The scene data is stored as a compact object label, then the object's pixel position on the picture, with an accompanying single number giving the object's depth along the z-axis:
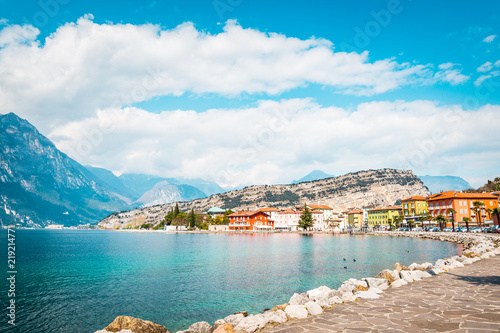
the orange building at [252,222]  162.50
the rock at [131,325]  11.30
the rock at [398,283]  14.93
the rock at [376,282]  15.66
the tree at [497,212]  72.94
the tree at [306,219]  146.88
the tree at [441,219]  101.44
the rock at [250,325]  9.35
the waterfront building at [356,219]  184.62
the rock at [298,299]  14.66
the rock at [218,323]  12.04
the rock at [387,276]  16.98
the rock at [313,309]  10.56
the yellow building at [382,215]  151.75
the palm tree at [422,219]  114.98
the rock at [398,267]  21.14
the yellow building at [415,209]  132.75
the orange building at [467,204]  107.00
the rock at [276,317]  10.02
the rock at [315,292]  15.27
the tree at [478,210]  86.03
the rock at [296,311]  10.32
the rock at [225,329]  8.65
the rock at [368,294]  12.47
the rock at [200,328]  11.40
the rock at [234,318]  12.09
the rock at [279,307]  13.91
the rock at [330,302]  11.63
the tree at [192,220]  185.84
